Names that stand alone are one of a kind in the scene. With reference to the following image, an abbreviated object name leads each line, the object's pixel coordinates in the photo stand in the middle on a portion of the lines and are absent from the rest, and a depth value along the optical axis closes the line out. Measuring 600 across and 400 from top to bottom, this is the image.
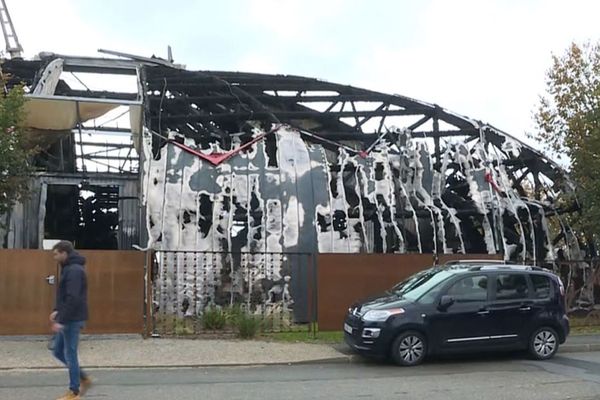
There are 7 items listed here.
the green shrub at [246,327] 13.74
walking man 7.78
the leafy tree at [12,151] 14.20
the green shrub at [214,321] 14.08
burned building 17.86
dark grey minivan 11.12
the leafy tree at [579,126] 18.31
